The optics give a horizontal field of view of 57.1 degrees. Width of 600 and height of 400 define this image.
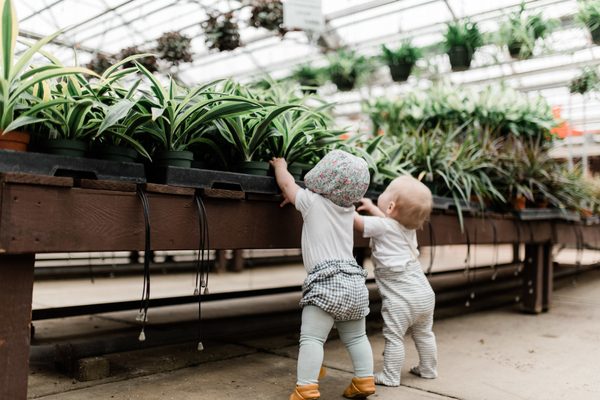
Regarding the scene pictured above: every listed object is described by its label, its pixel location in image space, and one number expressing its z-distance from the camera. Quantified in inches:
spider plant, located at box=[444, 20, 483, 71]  204.8
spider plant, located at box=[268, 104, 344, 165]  92.0
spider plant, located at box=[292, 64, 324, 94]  259.0
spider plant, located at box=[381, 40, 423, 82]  228.4
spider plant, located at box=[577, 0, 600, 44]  195.6
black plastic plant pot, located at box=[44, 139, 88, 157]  65.5
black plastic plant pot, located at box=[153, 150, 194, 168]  76.8
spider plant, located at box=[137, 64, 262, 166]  76.5
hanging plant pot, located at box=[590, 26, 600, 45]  198.0
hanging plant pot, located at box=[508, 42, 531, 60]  206.1
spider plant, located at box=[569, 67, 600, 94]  215.9
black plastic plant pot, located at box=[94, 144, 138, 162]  71.3
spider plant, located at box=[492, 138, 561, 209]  150.7
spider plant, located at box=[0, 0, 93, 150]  60.9
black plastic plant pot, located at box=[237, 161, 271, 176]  87.0
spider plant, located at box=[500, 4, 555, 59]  202.2
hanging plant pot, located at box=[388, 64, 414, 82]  230.7
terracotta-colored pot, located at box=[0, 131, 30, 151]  61.2
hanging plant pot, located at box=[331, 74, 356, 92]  263.4
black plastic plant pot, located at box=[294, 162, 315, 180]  96.1
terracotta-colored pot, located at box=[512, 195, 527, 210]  152.4
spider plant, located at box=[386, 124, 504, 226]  130.3
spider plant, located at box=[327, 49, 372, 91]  259.4
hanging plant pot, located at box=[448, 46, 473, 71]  207.2
